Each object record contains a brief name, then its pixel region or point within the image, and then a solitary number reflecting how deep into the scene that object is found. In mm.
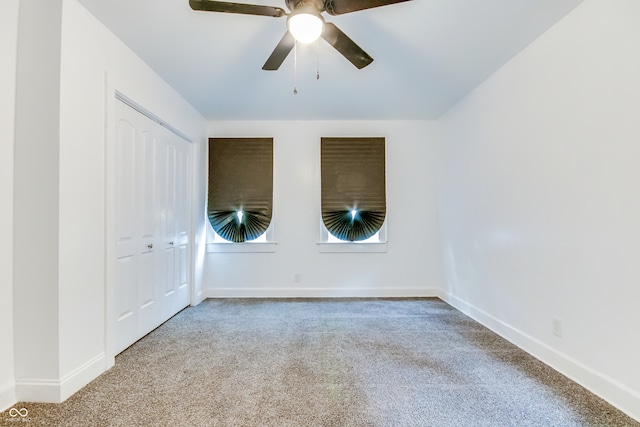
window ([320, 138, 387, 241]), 4340
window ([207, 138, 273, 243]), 4316
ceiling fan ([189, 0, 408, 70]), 1619
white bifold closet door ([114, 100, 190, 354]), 2543
